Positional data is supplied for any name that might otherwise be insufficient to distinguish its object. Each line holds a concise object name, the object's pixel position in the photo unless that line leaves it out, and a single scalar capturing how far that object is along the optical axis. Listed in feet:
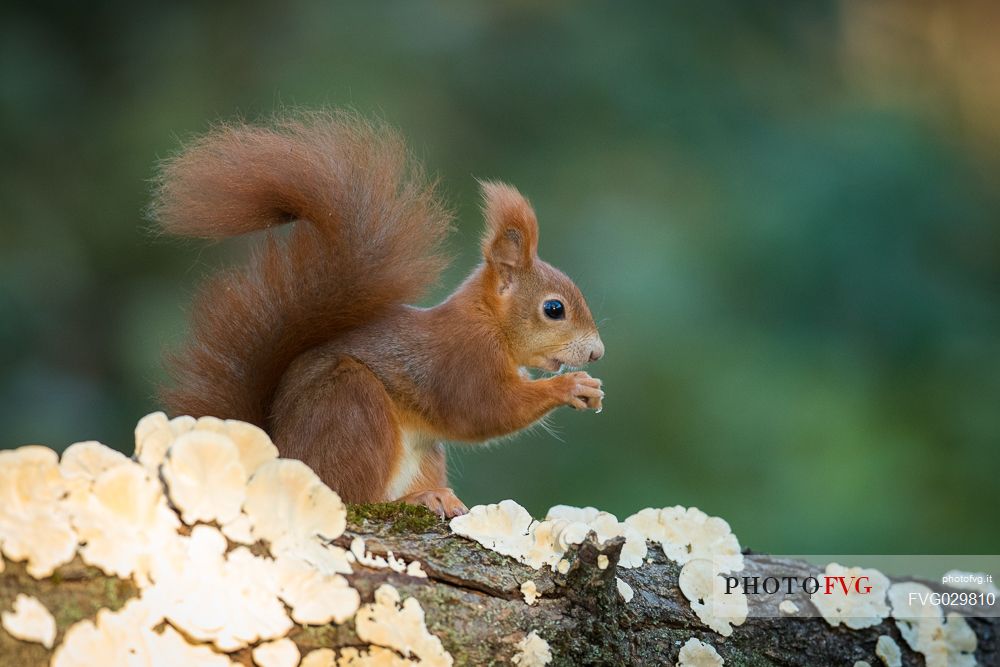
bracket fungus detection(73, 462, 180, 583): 16.69
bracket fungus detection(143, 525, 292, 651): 16.77
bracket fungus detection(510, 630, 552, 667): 16.91
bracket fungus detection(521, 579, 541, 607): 16.94
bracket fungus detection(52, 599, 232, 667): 16.10
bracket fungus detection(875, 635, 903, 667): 17.04
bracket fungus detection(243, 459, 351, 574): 16.83
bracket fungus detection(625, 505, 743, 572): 17.08
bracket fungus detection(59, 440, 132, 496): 16.56
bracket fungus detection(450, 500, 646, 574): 16.96
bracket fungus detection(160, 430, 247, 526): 16.79
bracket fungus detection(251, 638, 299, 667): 16.80
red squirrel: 17.20
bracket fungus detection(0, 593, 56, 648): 15.87
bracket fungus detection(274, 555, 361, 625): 16.82
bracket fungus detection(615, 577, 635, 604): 16.98
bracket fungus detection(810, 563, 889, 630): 17.05
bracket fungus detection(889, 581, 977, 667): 17.05
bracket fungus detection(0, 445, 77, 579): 16.23
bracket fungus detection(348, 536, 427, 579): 16.89
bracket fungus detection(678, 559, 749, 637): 17.01
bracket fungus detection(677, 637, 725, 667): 16.98
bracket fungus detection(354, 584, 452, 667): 16.85
